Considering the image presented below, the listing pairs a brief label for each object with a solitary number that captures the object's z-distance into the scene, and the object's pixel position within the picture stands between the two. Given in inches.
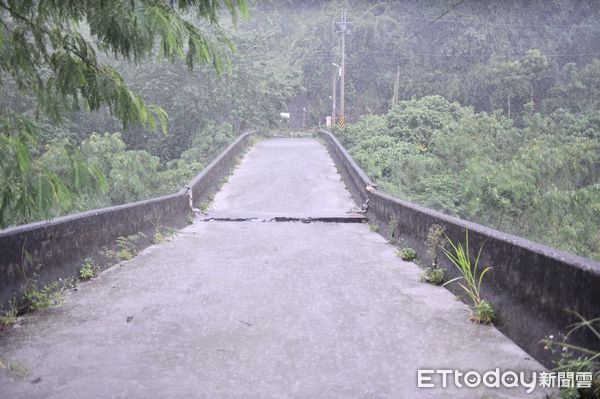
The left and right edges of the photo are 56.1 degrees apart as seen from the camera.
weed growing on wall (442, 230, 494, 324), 194.4
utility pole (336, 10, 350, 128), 1624.8
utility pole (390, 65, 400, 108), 2103.8
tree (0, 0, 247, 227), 117.0
